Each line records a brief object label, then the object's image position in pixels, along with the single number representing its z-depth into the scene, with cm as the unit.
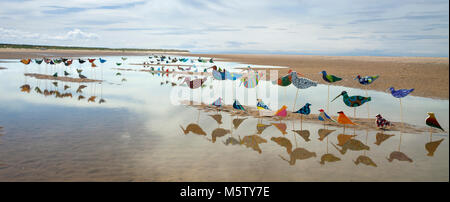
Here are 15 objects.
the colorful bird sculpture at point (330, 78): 1096
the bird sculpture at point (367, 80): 1102
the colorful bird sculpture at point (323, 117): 953
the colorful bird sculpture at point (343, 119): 891
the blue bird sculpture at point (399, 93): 930
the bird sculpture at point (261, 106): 1021
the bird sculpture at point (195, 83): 1267
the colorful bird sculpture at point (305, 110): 918
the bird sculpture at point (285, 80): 1058
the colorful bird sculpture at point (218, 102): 1093
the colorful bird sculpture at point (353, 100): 951
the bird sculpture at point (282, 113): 965
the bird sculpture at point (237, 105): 1037
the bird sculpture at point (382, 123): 917
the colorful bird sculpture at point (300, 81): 1024
